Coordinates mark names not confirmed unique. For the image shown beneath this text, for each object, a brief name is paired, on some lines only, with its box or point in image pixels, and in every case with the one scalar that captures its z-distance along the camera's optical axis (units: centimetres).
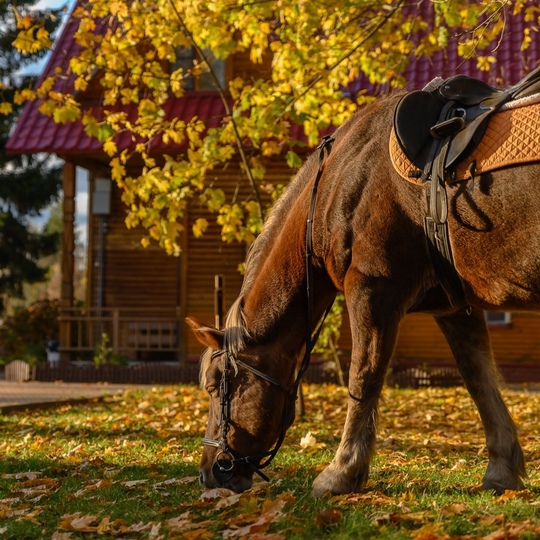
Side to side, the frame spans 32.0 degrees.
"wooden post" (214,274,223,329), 1039
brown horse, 455
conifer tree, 2770
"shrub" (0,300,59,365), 2150
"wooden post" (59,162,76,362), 1769
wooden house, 1748
